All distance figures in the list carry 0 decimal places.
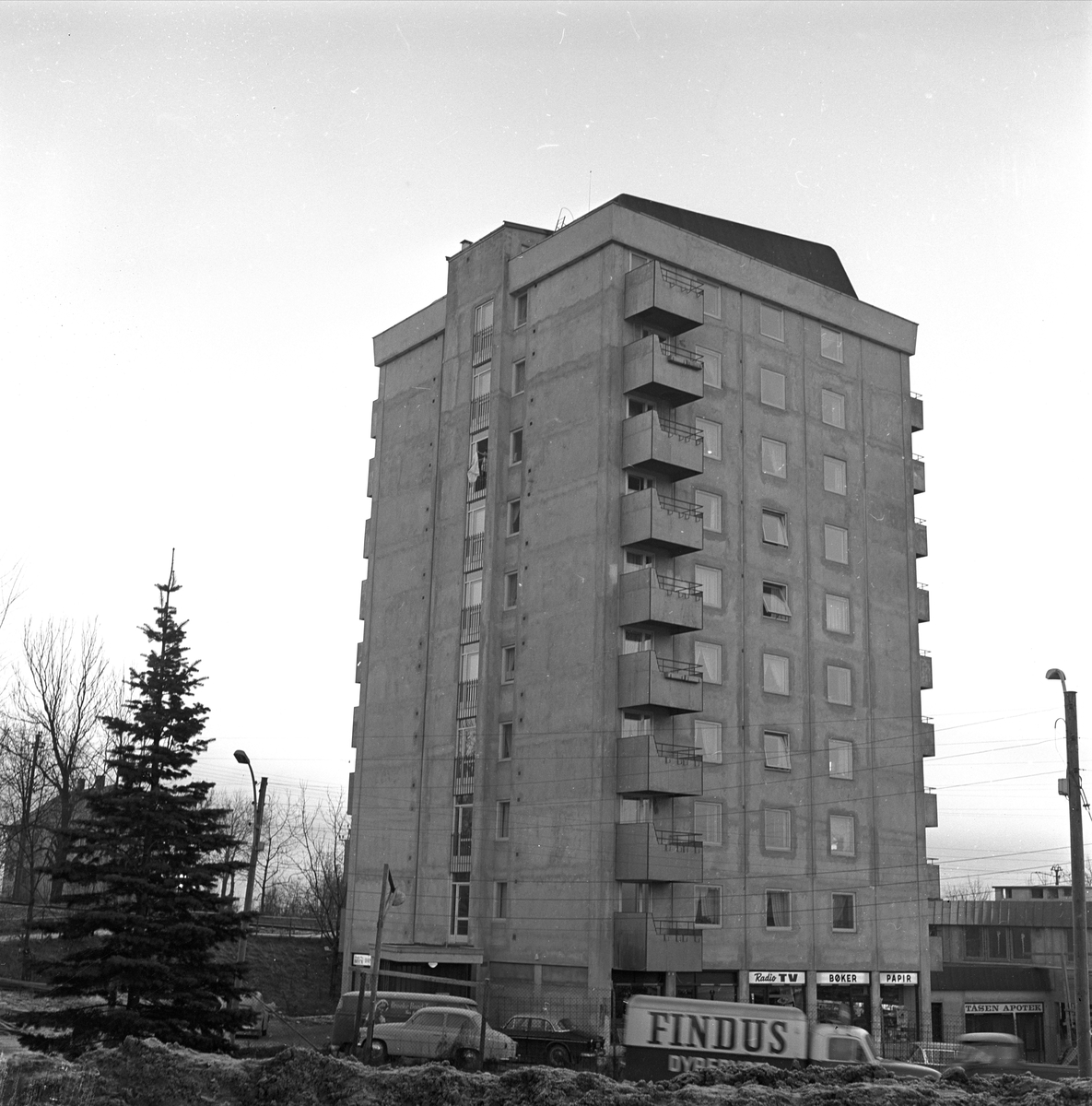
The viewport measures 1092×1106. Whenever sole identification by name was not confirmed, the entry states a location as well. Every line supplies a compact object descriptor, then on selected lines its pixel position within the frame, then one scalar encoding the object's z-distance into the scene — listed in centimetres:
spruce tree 2645
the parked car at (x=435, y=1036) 3597
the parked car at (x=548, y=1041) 3809
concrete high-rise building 4988
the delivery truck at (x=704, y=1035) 2231
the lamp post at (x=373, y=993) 3329
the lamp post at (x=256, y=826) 4216
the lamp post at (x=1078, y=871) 3180
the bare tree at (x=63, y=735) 6012
